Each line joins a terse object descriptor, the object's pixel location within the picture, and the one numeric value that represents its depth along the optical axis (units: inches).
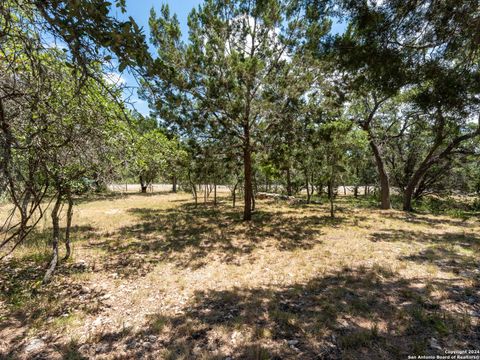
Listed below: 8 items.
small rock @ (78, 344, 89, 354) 109.7
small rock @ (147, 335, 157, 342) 117.2
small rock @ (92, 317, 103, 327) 132.5
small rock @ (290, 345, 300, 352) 105.5
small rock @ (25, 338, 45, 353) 111.2
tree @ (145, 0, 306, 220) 309.0
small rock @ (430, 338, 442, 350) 99.4
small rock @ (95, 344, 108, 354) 109.8
